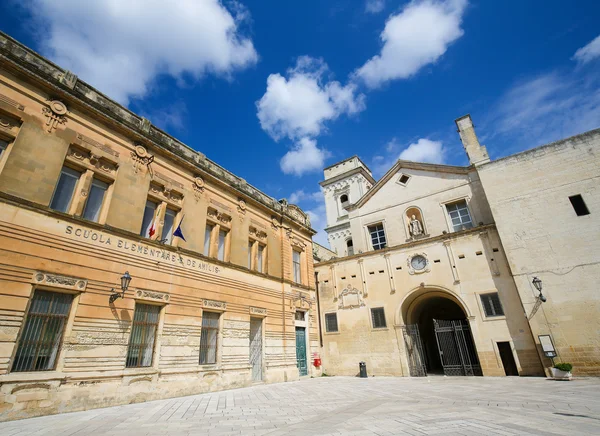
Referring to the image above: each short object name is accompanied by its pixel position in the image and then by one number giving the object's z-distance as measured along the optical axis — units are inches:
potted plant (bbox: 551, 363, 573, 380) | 479.8
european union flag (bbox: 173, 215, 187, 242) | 478.3
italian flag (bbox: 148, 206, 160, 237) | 462.3
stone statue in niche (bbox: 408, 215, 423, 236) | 775.0
